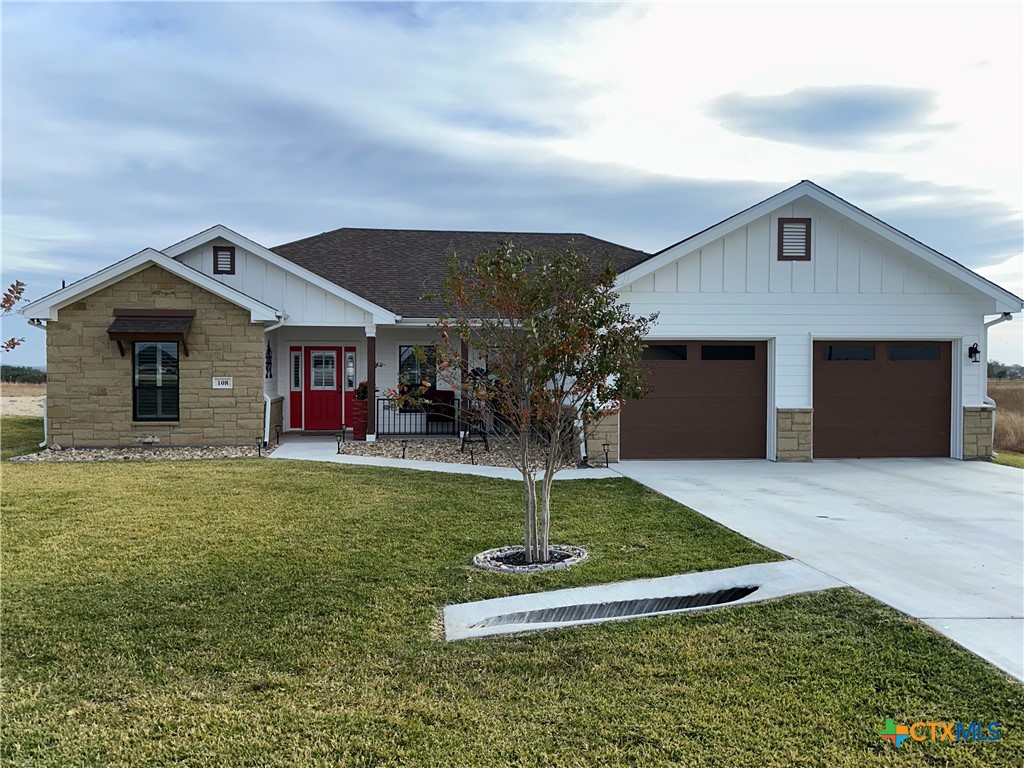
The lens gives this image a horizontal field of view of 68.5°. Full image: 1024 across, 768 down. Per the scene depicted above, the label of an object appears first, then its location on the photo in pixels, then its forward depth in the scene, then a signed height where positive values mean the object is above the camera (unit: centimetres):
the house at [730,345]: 1393 +65
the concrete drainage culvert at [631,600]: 534 -168
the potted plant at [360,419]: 1684 -90
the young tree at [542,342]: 642 +32
